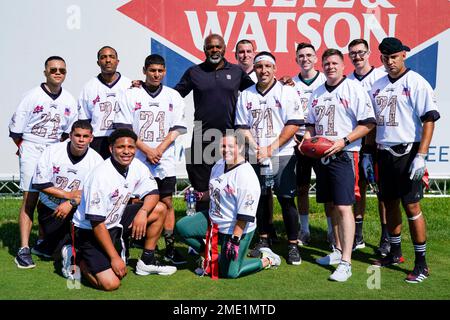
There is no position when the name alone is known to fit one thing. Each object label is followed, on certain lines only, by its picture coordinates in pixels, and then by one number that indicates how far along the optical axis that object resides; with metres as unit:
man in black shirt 5.08
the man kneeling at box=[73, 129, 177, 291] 4.12
